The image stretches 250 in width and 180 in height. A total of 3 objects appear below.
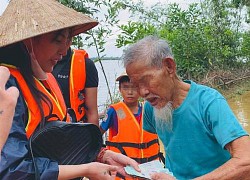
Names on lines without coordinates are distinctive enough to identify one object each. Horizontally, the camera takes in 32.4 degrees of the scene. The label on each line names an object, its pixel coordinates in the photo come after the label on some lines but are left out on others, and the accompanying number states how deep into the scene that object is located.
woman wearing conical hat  1.69
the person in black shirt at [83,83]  3.09
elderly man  2.12
